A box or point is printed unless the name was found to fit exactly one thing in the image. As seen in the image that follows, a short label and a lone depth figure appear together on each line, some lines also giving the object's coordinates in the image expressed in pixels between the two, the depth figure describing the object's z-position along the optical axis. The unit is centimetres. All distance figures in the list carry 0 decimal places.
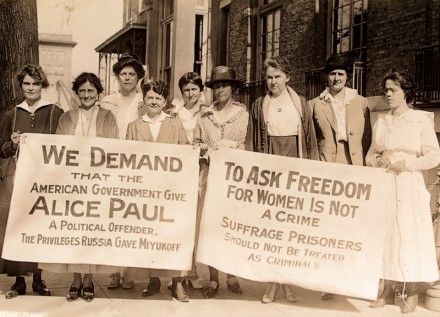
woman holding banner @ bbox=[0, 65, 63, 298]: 472
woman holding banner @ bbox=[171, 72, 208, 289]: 529
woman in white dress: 462
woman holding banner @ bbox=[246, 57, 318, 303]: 485
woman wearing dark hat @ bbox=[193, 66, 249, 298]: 493
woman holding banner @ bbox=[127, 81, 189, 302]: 482
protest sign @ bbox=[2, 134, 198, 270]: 454
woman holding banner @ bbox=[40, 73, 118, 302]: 472
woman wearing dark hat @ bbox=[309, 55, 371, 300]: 492
